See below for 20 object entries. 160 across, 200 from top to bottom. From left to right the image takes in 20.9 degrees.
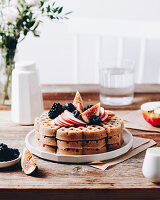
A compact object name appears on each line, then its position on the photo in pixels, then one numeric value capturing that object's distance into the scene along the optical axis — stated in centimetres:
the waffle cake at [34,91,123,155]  82
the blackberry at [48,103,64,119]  89
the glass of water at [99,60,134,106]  117
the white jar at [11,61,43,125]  100
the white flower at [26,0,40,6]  103
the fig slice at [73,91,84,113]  91
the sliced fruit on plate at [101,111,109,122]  89
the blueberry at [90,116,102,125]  85
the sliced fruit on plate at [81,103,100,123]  86
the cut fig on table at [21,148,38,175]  77
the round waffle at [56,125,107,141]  81
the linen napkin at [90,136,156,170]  80
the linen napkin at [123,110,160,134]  99
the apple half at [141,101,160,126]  99
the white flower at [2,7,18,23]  103
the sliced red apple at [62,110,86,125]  84
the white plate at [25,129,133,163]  81
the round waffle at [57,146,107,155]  82
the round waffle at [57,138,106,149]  82
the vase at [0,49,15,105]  109
